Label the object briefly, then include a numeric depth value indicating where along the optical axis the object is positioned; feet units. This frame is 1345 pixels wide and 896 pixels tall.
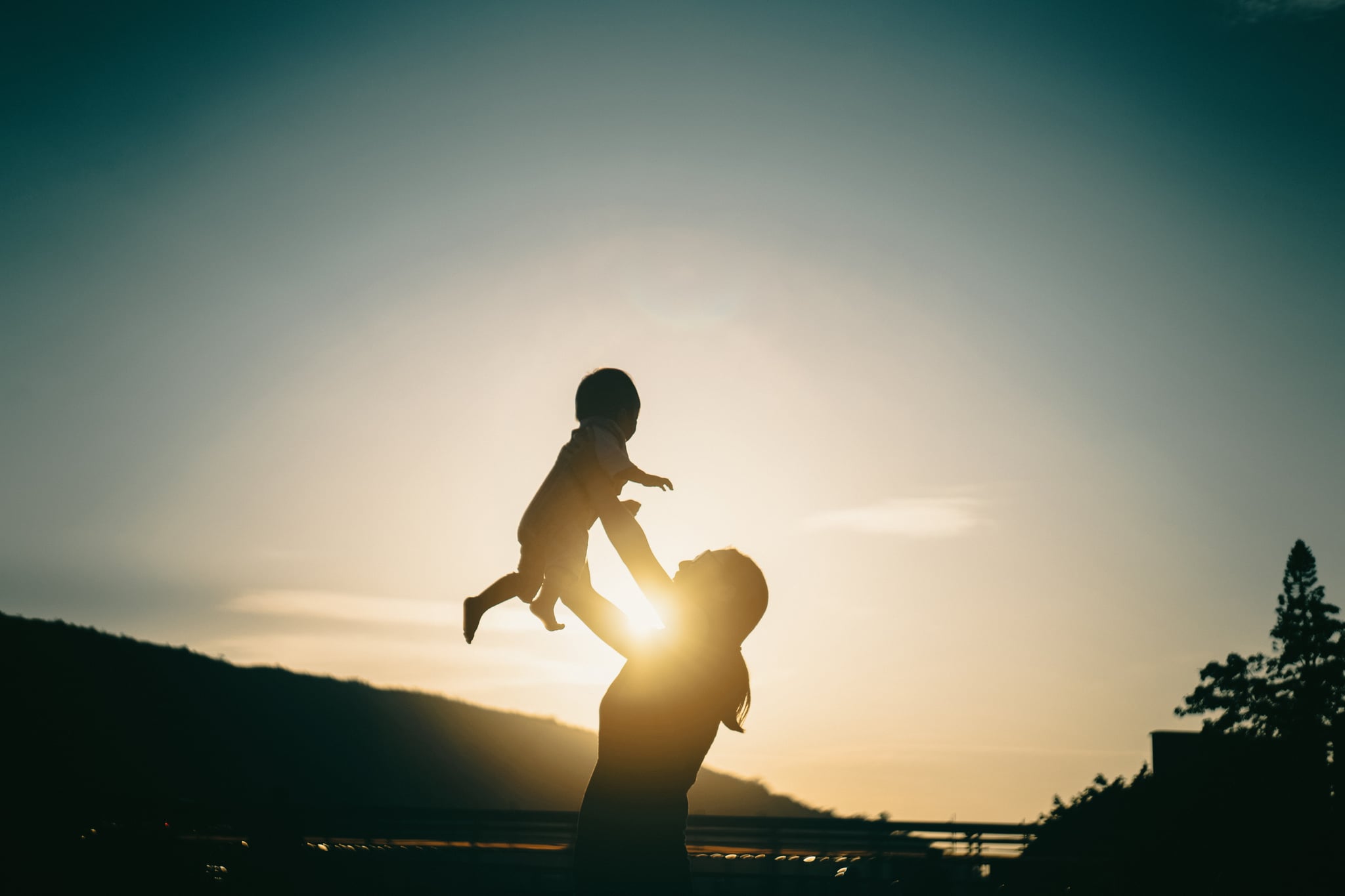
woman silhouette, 8.51
